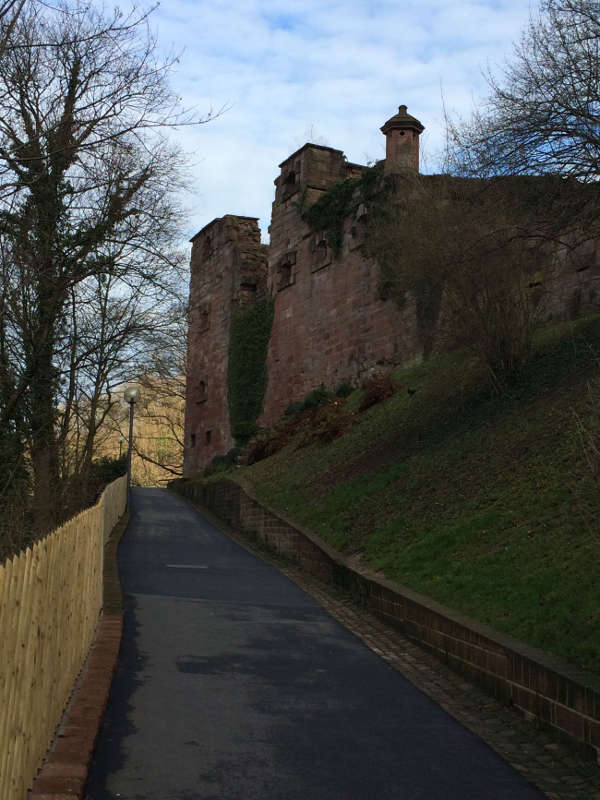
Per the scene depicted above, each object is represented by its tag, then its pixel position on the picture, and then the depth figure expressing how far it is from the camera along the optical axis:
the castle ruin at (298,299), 27.75
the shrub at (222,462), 32.78
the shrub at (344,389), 28.27
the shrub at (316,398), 29.43
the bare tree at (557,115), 13.84
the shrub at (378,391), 24.41
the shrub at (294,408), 30.73
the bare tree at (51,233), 11.48
